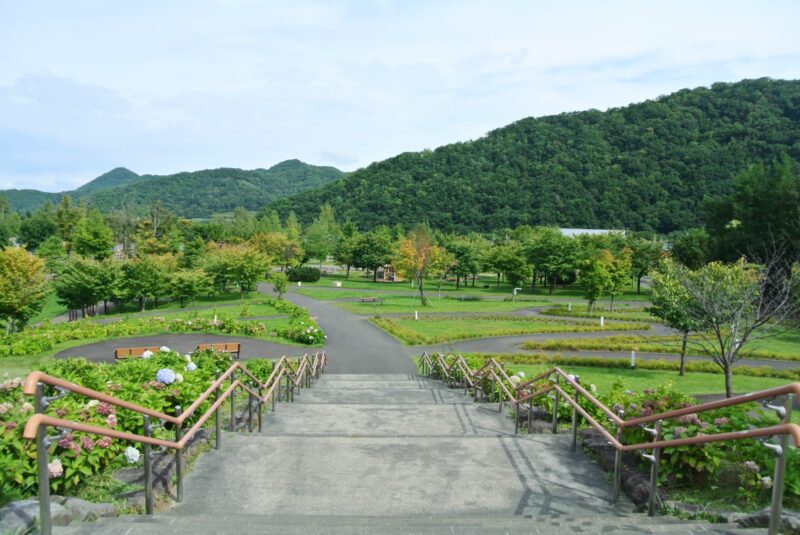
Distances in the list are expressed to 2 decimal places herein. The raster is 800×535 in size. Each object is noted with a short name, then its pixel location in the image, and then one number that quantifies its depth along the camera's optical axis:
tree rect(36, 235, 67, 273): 51.03
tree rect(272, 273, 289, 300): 38.31
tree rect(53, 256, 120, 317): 32.09
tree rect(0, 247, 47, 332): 26.66
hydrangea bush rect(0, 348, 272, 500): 4.07
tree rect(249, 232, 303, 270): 62.25
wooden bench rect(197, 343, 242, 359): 20.76
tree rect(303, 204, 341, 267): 67.75
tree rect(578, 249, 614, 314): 36.16
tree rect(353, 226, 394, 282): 59.59
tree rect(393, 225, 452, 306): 42.50
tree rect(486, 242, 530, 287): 48.50
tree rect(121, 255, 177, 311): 35.12
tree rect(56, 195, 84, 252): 76.75
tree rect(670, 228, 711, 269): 47.38
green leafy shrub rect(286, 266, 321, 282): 57.50
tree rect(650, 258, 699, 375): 19.47
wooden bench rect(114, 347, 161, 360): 19.24
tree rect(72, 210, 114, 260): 57.69
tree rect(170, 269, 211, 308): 36.34
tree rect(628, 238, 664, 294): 50.93
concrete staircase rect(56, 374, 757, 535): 3.85
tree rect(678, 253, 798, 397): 16.42
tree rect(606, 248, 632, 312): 37.81
